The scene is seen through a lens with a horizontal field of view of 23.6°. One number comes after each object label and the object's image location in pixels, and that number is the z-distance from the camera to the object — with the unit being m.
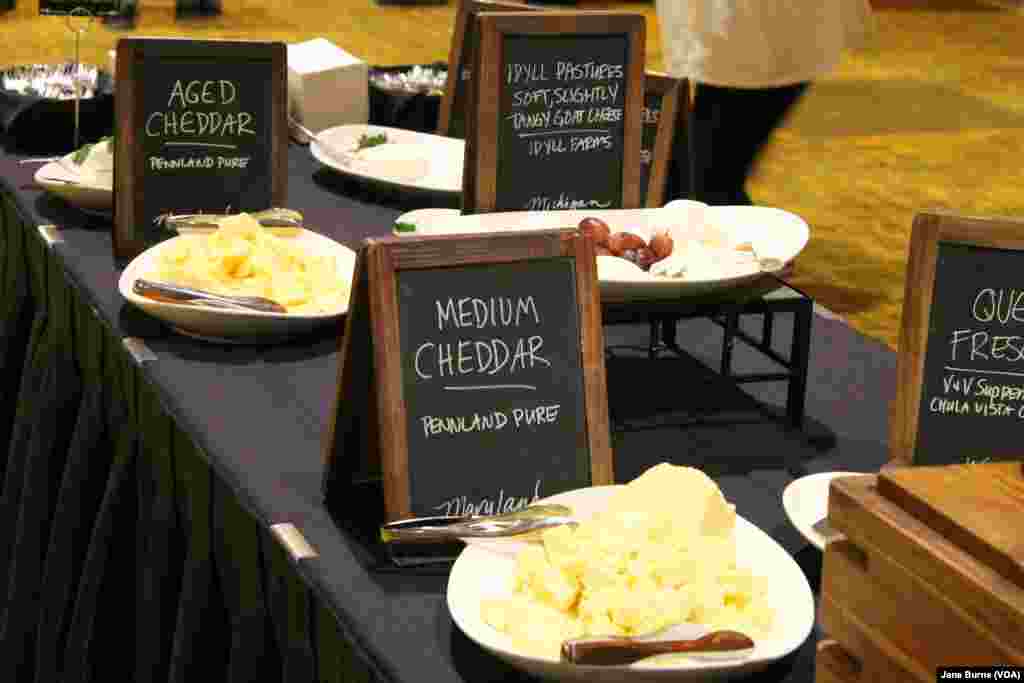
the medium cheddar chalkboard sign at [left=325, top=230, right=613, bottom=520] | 2.05
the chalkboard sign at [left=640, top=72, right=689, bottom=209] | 2.83
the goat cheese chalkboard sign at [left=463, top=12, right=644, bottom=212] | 2.66
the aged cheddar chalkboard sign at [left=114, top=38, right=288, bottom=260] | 2.66
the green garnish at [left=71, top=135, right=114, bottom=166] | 2.88
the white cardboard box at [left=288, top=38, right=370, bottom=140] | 3.34
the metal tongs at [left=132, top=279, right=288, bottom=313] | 2.40
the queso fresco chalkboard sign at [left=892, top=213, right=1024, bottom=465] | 2.10
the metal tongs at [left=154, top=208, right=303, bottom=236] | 2.62
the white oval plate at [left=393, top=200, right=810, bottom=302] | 2.50
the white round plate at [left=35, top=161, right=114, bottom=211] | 2.82
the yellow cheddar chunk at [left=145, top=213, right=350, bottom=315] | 2.44
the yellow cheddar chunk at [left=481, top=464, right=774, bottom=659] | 1.85
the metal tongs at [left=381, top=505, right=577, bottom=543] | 1.98
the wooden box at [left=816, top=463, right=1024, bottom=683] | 1.53
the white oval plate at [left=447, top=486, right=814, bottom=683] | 1.82
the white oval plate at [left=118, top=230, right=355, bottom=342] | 2.39
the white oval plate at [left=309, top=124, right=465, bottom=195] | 3.03
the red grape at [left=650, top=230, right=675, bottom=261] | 2.40
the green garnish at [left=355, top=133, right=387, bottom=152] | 3.16
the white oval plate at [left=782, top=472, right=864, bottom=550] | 2.00
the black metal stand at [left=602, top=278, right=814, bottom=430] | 2.32
